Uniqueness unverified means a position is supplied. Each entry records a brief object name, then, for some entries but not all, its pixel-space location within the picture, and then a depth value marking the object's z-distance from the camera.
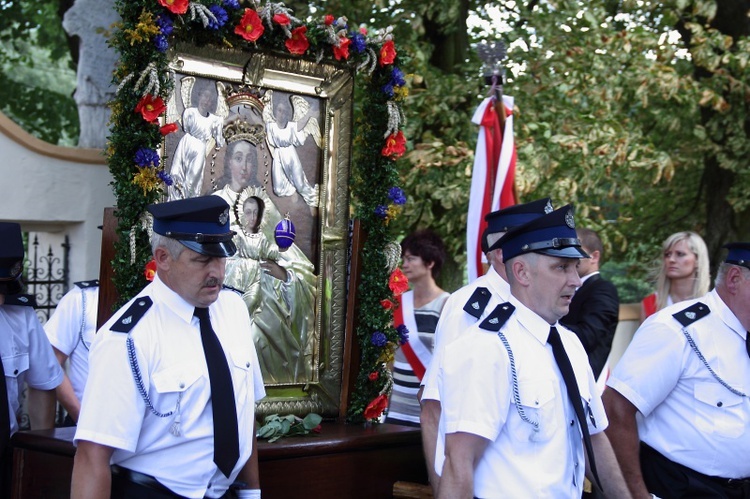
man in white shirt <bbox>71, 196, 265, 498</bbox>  3.38
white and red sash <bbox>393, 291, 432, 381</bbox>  6.12
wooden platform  4.32
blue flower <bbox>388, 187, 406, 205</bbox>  5.23
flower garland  4.27
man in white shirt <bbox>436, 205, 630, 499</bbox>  3.40
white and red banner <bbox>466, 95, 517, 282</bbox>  6.94
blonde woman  6.86
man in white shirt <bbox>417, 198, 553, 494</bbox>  4.27
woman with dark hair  6.17
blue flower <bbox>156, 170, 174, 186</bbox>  4.34
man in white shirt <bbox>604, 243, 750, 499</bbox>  4.35
